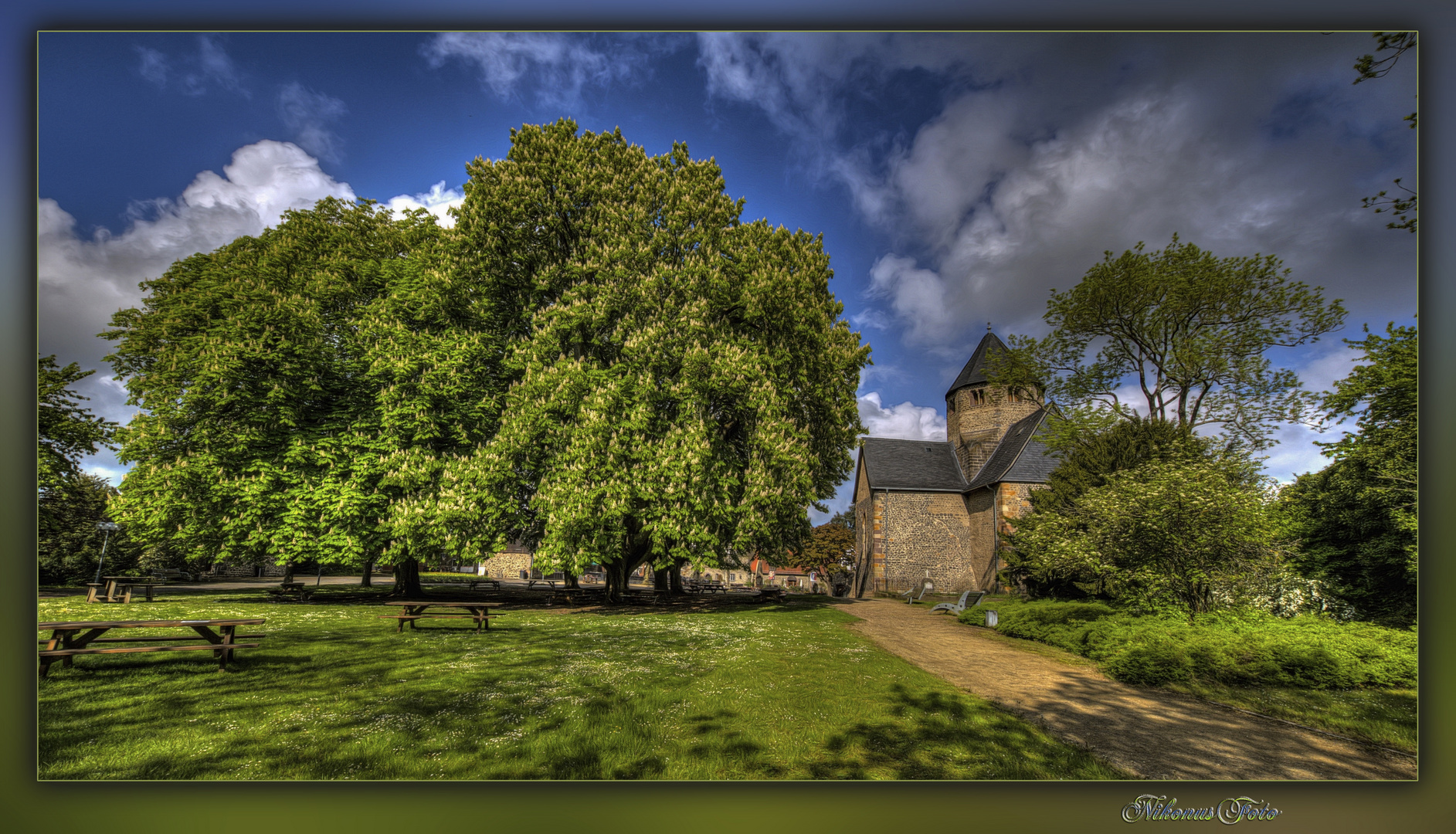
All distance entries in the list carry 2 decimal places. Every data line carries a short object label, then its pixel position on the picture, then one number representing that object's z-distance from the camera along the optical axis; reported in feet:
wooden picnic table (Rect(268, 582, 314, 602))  53.64
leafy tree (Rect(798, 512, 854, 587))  159.74
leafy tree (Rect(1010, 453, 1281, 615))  29.48
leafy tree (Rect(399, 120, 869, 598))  42.11
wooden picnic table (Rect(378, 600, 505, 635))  32.68
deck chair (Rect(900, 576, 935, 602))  96.22
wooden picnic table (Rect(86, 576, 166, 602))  42.60
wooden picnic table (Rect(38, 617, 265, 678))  17.51
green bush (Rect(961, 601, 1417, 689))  19.76
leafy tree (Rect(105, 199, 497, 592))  42.60
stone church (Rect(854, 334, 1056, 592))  99.01
